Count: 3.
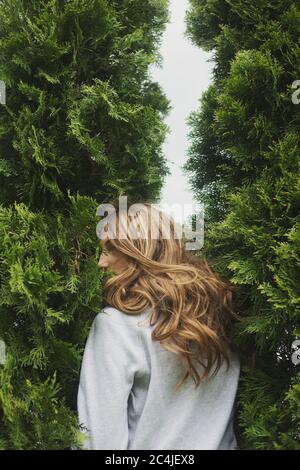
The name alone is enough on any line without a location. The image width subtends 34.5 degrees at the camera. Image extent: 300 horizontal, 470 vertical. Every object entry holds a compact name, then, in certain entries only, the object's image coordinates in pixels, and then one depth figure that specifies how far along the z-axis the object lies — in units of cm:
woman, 228
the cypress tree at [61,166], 233
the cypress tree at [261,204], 234
